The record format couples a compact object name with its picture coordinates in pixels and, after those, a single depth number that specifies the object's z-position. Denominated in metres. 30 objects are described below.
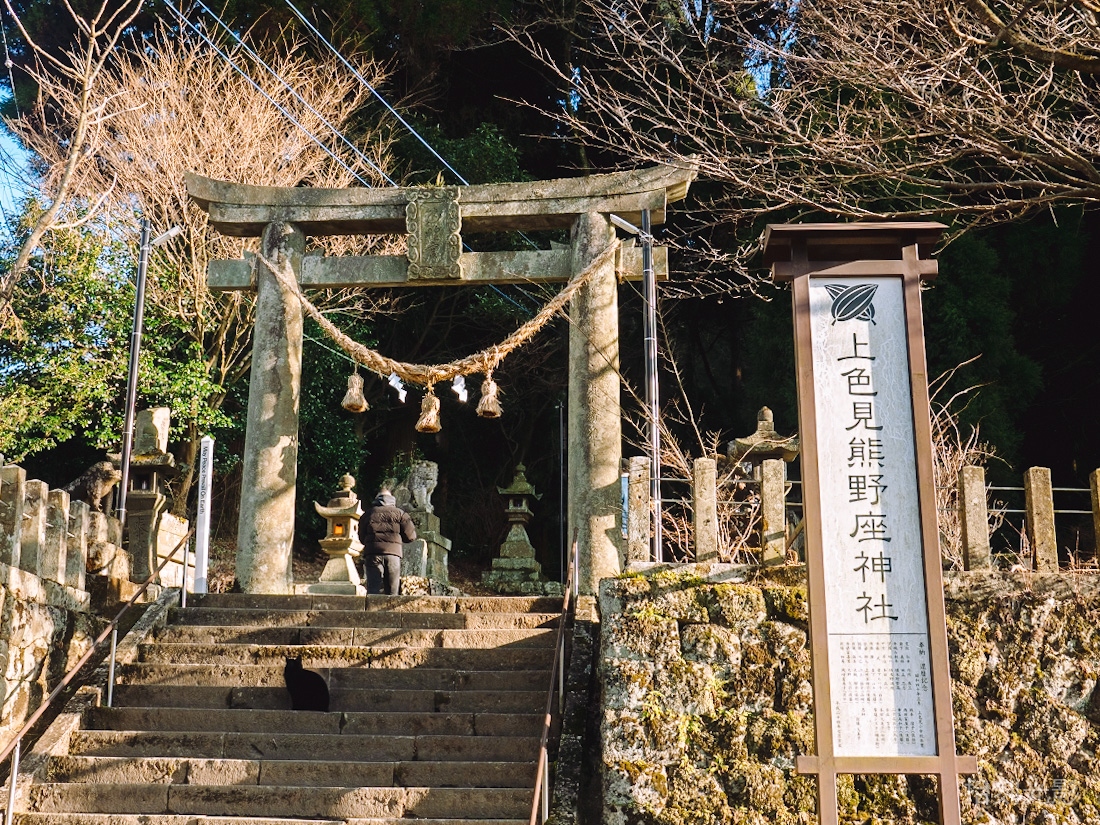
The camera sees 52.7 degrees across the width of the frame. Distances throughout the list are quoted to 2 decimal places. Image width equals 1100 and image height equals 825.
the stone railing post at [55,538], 9.22
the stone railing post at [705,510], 7.86
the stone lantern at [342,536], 13.62
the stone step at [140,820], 6.73
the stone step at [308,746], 7.46
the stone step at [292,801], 6.90
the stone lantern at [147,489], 11.59
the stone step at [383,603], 9.54
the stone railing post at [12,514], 8.43
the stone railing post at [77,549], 9.68
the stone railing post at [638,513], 7.98
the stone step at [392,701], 7.98
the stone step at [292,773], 7.16
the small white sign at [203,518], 10.67
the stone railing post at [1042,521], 7.32
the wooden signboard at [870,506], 5.41
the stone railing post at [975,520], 7.39
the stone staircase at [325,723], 6.96
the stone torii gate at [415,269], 10.79
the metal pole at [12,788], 6.70
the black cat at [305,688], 7.93
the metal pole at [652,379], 9.26
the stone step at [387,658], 8.55
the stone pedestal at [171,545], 12.54
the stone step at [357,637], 8.84
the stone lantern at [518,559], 17.75
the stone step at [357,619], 9.21
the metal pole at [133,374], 11.65
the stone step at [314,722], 7.75
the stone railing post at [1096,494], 7.45
